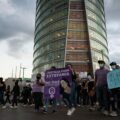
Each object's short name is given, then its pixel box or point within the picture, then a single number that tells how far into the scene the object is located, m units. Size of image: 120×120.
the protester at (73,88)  4.67
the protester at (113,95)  4.42
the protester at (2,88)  7.11
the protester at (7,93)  8.46
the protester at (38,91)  5.52
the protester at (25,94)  9.21
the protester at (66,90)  4.75
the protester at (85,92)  7.45
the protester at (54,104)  5.36
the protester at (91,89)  5.87
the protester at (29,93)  9.26
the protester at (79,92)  7.79
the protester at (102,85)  4.44
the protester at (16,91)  7.41
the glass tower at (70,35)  34.93
